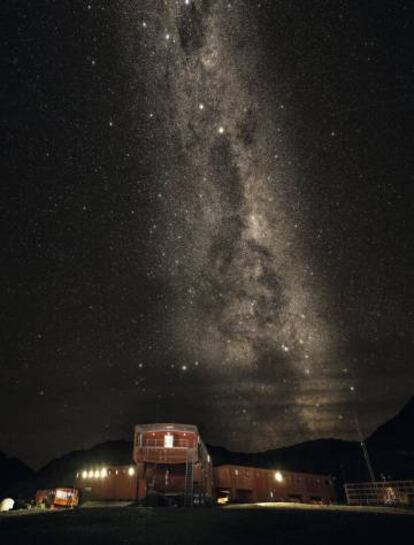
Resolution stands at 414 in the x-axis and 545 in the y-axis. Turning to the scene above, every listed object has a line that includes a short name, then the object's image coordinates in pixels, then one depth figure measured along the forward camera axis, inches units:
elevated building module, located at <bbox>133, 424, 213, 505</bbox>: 1175.6
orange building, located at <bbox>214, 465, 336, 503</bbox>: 1449.3
